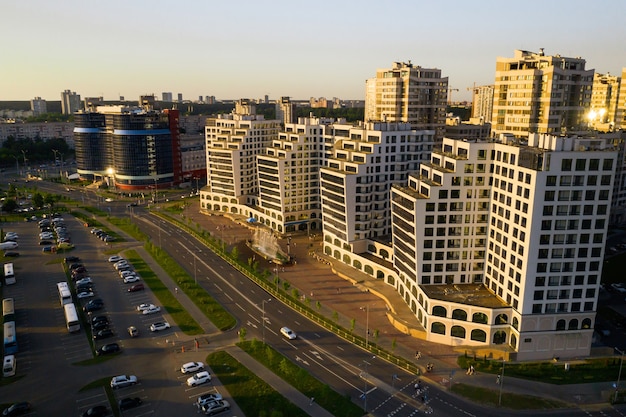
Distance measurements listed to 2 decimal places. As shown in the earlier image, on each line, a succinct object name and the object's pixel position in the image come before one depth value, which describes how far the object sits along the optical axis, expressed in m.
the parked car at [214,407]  66.31
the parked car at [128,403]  67.90
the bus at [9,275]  112.82
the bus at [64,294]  101.62
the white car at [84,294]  104.09
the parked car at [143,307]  98.94
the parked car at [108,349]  82.25
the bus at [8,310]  93.81
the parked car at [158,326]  90.44
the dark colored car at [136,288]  109.03
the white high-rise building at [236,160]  174.75
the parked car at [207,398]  67.88
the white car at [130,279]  114.38
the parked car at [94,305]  99.00
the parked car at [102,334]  87.54
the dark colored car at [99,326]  90.69
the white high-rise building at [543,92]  122.62
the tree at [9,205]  177.38
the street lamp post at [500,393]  69.56
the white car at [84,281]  110.75
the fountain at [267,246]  130.02
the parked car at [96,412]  65.88
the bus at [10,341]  82.38
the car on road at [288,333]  87.88
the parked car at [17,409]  66.09
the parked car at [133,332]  88.62
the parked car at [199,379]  73.19
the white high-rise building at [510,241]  76.31
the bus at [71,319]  89.81
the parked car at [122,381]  72.62
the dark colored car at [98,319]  92.88
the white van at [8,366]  75.69
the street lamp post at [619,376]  71.53
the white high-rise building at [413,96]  161.12
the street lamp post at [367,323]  86.65
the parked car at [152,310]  98.25
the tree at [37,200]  185.25
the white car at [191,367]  76.41
